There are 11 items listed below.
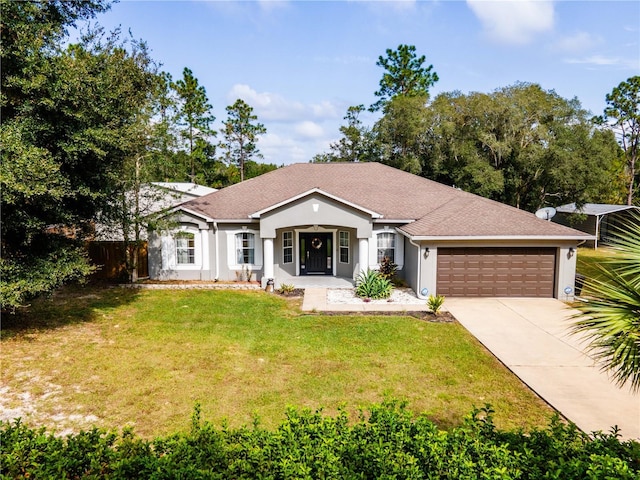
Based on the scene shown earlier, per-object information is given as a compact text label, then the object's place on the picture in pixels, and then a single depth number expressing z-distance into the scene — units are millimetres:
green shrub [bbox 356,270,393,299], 15469
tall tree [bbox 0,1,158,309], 9208
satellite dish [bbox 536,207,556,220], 17094
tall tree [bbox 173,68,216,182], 42281
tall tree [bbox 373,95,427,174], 31594
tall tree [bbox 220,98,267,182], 47375
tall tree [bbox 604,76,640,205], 36812
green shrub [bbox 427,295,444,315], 13375
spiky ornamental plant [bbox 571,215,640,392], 3914
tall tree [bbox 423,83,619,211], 26219
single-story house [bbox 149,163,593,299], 15523
